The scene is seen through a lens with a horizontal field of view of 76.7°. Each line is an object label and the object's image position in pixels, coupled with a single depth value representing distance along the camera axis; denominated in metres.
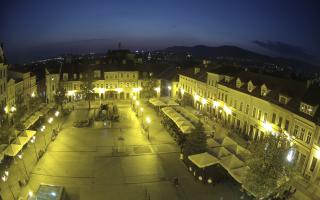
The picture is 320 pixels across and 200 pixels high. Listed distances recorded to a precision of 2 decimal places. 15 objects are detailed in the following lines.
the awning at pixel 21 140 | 23.11
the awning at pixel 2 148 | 21.53
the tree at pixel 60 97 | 40.37
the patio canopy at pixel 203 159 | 20.32
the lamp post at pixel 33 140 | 25.85
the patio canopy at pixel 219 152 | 21.21
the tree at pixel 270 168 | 15.70
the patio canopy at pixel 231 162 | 19.51
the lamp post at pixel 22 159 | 21.56
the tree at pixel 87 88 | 43.99
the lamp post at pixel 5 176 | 19.84
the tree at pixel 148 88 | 47.85
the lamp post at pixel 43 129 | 28.97
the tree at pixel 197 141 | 22.37
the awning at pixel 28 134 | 24.59
